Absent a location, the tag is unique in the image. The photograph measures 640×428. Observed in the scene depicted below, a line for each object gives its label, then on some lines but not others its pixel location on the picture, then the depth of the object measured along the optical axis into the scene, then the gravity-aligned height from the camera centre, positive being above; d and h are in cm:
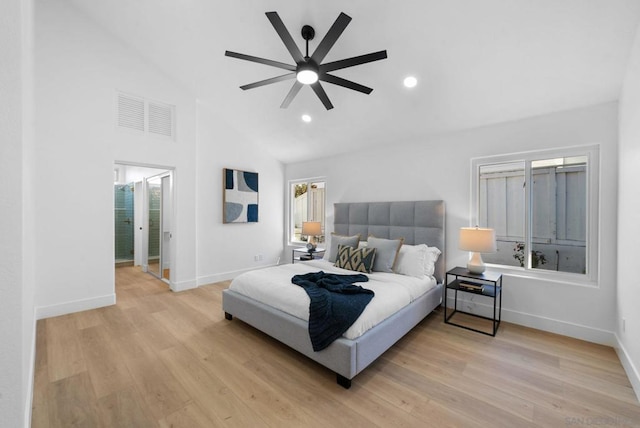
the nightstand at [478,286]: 302 -87
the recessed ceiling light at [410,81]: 305 +151
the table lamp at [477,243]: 306 -35
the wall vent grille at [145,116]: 386 +145
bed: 212 -99
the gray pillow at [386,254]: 350 -54
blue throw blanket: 216 -80
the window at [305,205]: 570 +17
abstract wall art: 501 +31
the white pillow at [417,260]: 340 -61
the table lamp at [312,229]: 506 -31
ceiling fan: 202 +130
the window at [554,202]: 288 +14
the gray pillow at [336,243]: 399 -46
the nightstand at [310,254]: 481 -76
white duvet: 237 -81
